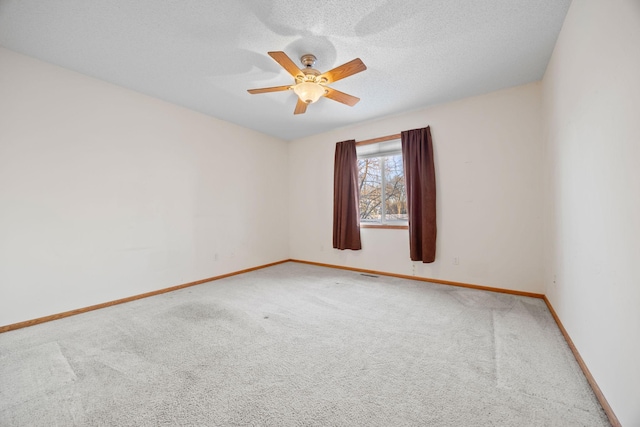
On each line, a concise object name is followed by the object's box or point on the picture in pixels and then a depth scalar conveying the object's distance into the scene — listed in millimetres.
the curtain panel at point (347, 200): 4289
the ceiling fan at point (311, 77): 2021
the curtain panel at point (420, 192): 3498
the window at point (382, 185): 4098
